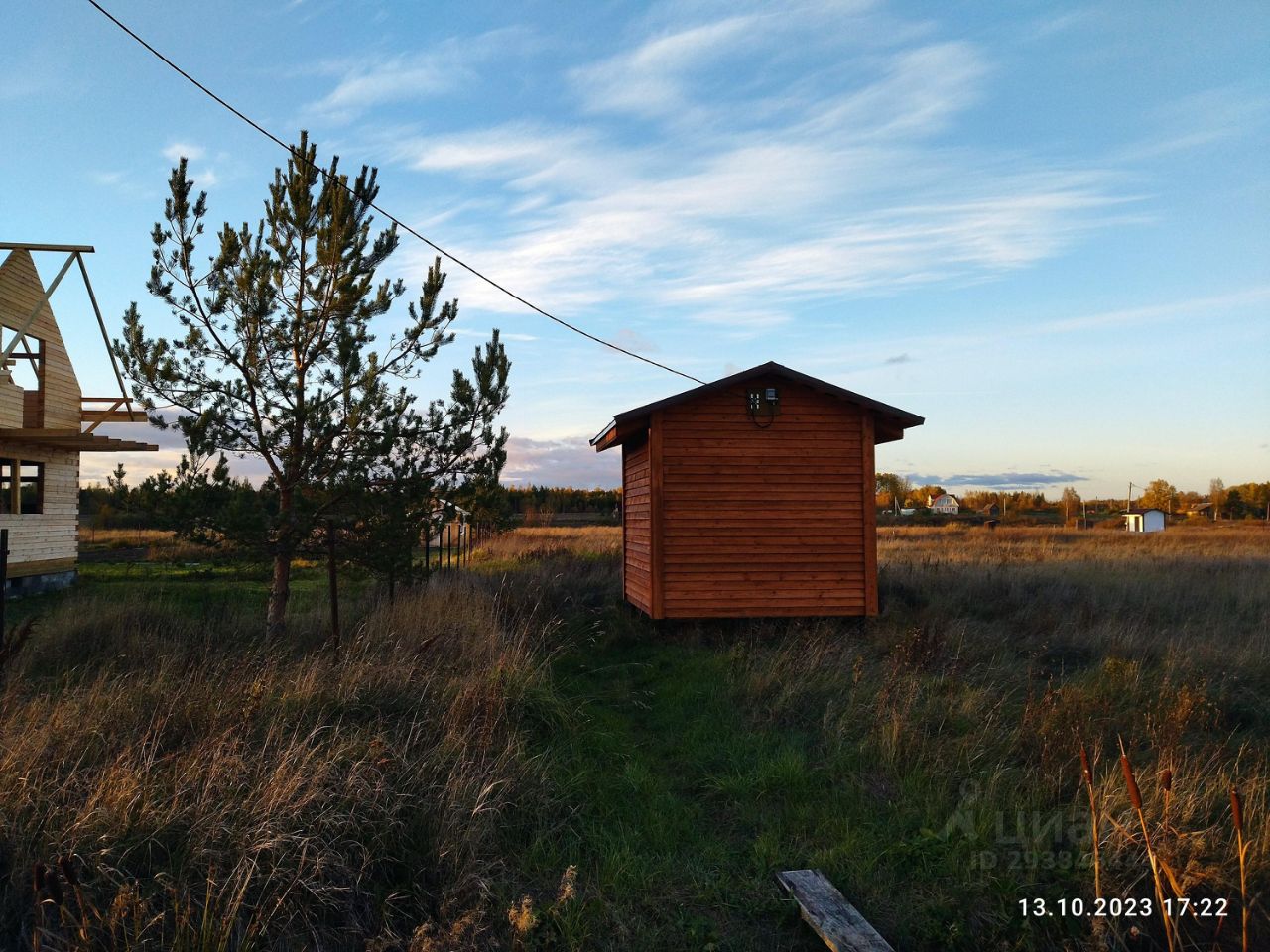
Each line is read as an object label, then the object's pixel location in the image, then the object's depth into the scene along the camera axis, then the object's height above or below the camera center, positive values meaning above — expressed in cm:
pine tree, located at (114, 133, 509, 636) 870 +151
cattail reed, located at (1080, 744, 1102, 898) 278 -118
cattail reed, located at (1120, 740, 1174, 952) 235 -108
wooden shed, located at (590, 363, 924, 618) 1070 +7
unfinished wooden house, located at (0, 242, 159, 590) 1630 +128
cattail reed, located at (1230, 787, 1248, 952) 238 -89
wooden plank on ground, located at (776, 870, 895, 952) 347 -180
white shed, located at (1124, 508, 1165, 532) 4528 -88
